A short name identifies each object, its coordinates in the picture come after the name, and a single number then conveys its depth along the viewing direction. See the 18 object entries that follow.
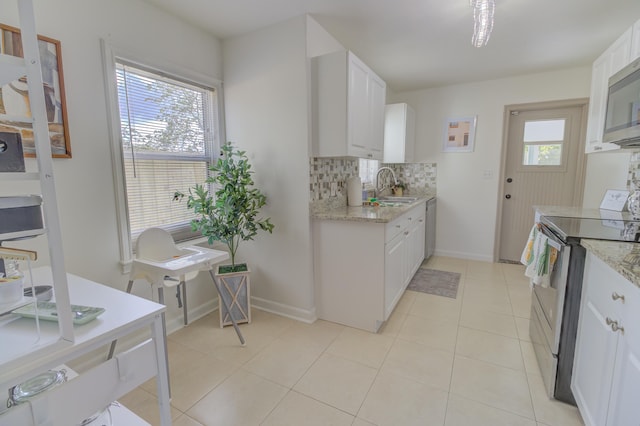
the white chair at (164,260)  1.71
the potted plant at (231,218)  2.17
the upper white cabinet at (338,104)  2.25
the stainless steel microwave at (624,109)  1.54
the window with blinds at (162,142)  1.99
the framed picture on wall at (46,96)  1.43
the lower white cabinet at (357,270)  2.21
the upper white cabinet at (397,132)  3.71
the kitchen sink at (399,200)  3.57
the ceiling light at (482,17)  1.80
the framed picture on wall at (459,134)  3.84
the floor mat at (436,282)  3.01
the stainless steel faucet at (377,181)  4.05
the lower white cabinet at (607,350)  1.00
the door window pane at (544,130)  3.49
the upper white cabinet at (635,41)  1.92
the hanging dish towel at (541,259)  1.63
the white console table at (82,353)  0.72
